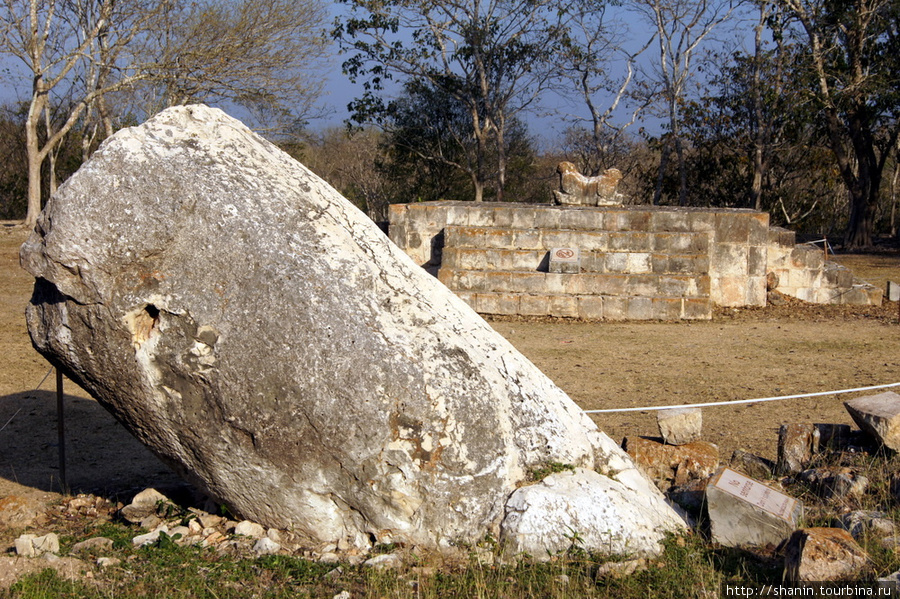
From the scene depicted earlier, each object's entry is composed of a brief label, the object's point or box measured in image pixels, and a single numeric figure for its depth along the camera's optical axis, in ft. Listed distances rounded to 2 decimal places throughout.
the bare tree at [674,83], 67.72
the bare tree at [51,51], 54.60
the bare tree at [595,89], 73.72
